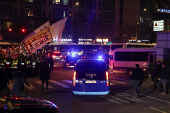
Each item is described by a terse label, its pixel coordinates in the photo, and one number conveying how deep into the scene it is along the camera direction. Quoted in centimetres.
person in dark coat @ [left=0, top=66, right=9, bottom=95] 1016
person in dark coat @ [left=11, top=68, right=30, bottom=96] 973
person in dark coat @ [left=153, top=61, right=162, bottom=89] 1383
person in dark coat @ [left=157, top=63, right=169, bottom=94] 1319
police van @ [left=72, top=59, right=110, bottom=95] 1159
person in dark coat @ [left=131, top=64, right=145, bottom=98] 1241
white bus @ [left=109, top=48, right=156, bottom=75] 2317
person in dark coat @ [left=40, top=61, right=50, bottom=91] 1448
